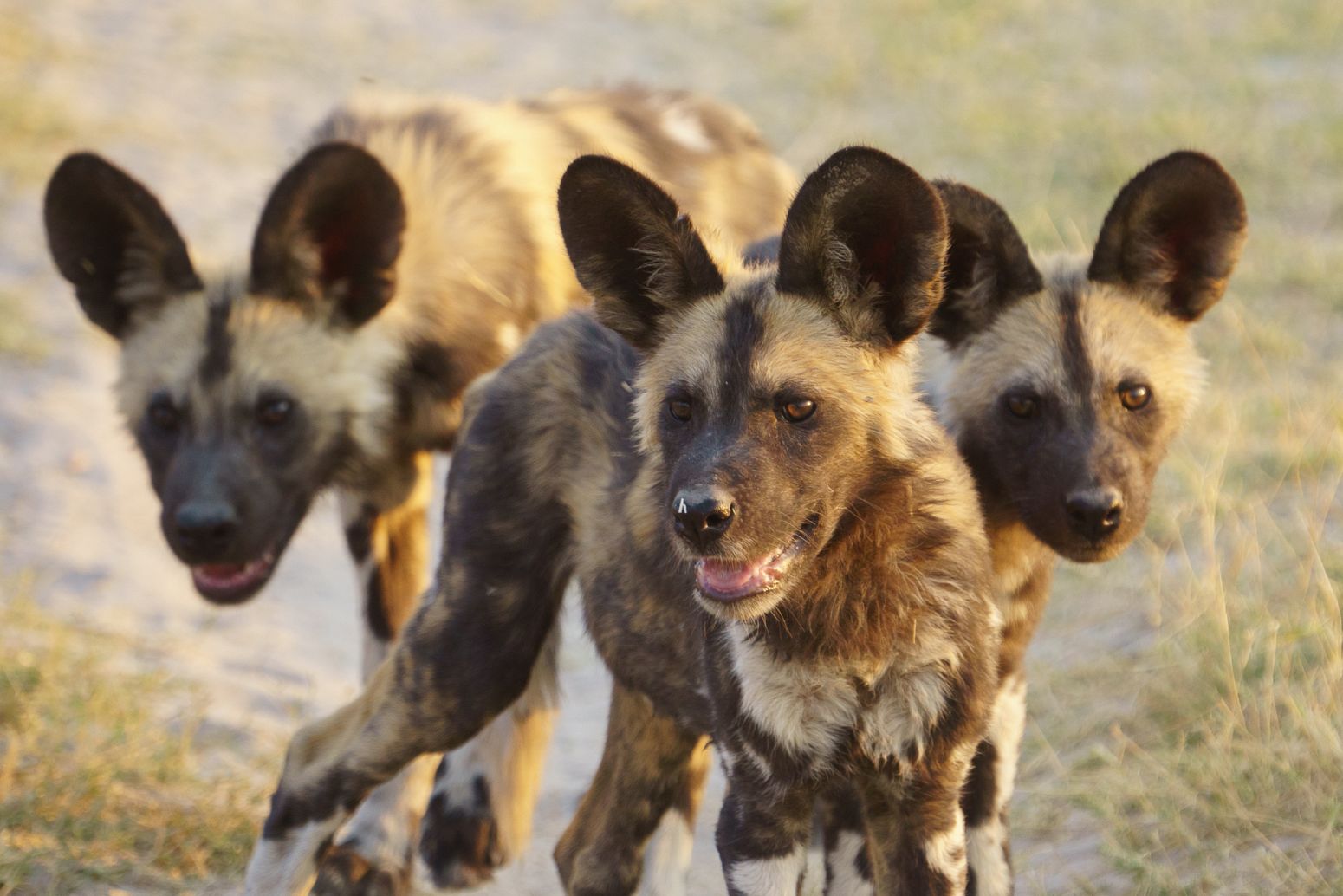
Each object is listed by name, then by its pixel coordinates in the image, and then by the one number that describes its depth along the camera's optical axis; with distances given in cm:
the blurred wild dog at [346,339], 671
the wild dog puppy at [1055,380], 537
